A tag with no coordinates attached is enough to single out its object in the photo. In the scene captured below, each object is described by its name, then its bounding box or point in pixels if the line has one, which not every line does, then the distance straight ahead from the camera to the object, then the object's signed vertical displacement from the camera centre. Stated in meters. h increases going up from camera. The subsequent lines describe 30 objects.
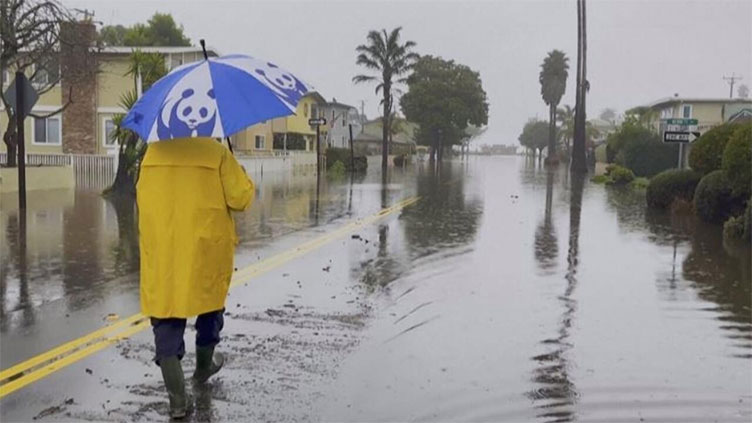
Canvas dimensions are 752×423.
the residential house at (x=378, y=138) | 86.71 +0.37
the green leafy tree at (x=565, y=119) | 100.57 +3.38
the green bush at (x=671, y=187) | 19.22 -1.00
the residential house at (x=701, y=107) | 60.43 +2.92
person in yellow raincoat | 4.82 -0.56
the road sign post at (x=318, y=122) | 37.00 +0.83
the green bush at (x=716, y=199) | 15.55 -1.03
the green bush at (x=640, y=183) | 30.43 -1.44
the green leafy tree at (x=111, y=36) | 31.34 +4.75
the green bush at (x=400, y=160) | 64.57 -1.53
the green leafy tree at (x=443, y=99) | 76.25 +4.00
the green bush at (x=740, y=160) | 13.86 -0.22
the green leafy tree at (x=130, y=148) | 21.33 -0.29
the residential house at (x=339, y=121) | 80.94 +2.16
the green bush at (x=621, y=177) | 33.28 -1.30
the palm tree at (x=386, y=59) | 56.56 +5.67
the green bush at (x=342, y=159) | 48.08 -1.08
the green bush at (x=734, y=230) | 13.70 -1.41
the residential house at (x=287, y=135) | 52.09 +0.35
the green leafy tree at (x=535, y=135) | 140.11 +1.53
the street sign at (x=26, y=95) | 16.02 +0.81
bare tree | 19.95 +2.59
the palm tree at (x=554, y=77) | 89.44 +7.35
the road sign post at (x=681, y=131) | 21.47 +0.39
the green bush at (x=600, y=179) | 34.81 -1.50
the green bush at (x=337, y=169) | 42.22 -1.53
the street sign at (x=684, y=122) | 21.94 +0.64
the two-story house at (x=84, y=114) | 35.28 +0.98
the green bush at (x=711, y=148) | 16.69 -0.04
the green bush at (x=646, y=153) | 35.34 -0.32
